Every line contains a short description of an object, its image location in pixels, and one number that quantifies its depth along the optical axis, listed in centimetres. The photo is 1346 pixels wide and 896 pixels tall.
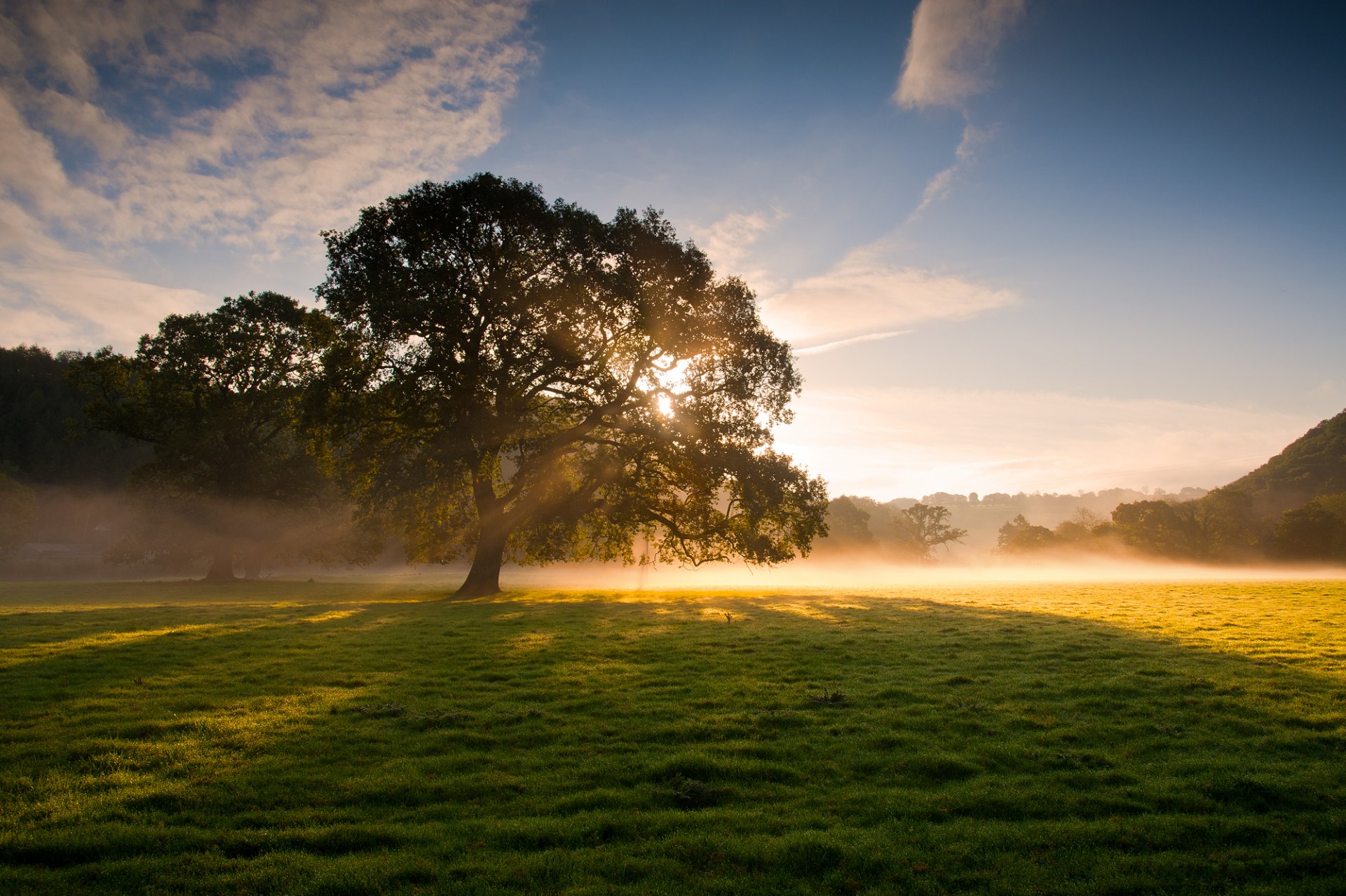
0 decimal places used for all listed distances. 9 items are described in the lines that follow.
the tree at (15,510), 6247
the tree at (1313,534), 6950
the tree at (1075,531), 10299
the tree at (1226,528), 7681
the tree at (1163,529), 8338
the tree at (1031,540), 10775
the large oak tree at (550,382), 2925
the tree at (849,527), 11444
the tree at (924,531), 12356
